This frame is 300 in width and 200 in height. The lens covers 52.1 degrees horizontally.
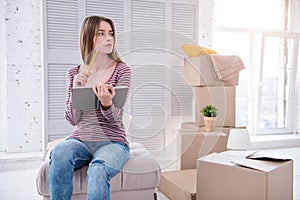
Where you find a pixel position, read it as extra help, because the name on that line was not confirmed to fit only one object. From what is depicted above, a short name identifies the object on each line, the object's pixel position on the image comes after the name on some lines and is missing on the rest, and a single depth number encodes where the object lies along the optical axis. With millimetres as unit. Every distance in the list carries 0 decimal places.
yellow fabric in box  2334
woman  1251
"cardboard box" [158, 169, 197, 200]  1758
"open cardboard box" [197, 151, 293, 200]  1432
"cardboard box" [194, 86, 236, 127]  2322
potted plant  2289
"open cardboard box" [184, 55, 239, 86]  2406
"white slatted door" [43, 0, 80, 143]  2496
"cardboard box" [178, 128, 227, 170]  2141
